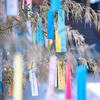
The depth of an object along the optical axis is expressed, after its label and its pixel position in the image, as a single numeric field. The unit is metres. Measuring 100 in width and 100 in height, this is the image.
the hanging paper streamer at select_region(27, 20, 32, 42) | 2.66
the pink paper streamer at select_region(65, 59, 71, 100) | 2.57
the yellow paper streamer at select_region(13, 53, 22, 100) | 2.50
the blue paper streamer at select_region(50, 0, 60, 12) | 2.44
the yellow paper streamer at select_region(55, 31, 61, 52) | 2.61
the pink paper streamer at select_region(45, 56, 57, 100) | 2.55
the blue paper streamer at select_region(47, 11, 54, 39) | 2.55
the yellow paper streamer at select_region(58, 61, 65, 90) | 2.73
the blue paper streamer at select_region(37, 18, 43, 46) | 2.61
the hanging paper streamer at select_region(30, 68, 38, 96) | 2.65
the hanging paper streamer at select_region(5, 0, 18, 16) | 2.44
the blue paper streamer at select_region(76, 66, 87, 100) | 2.45
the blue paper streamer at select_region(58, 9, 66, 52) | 2.55
